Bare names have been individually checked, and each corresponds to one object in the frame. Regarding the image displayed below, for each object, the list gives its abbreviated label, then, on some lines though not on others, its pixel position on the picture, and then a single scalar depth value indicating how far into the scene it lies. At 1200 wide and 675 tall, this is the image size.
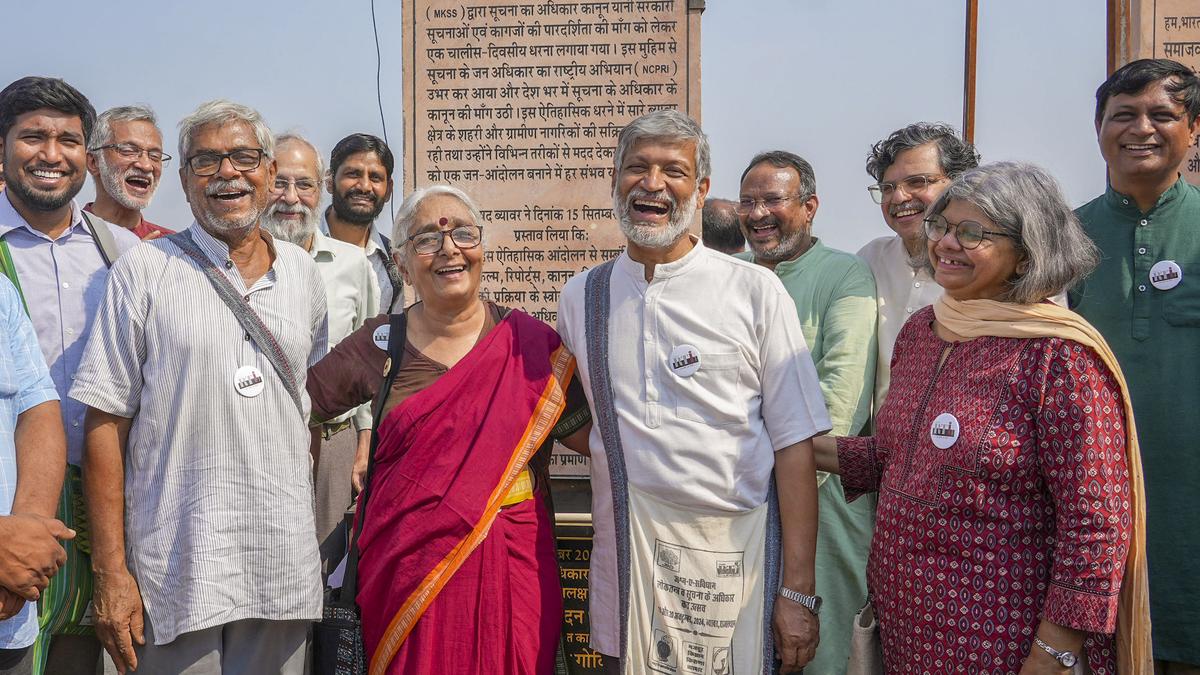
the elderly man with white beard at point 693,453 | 2.63
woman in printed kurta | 2.19
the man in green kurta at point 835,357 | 3.47
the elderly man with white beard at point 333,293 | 4.27
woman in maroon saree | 2.68
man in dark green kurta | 3.03
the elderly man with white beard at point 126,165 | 4.09
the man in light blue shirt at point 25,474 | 2.30
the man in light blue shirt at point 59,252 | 2.88
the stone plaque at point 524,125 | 4.45
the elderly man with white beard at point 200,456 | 2.64
